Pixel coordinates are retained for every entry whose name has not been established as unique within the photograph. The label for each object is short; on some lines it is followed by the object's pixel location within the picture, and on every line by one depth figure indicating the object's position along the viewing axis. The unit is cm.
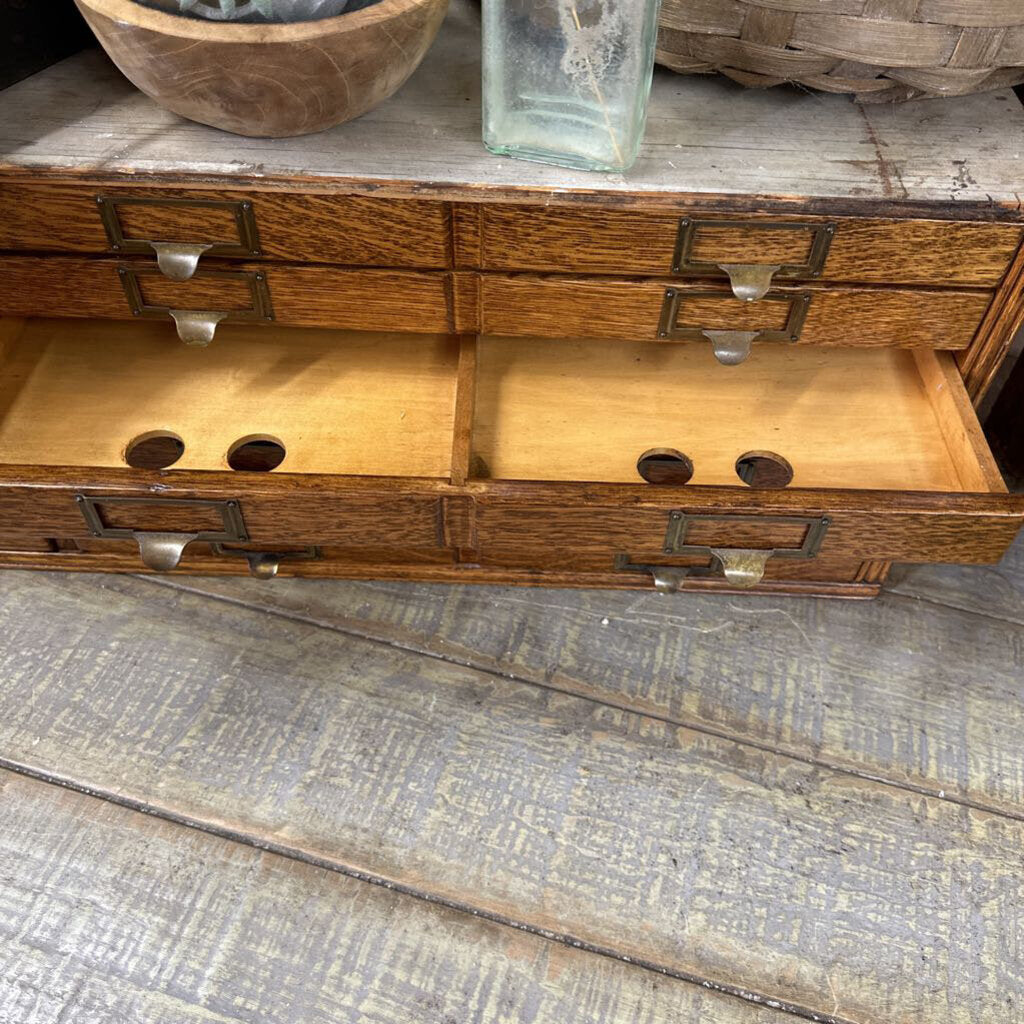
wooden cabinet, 80
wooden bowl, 71
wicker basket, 77
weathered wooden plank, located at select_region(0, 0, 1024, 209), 79
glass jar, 75
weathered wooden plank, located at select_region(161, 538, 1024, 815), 94
